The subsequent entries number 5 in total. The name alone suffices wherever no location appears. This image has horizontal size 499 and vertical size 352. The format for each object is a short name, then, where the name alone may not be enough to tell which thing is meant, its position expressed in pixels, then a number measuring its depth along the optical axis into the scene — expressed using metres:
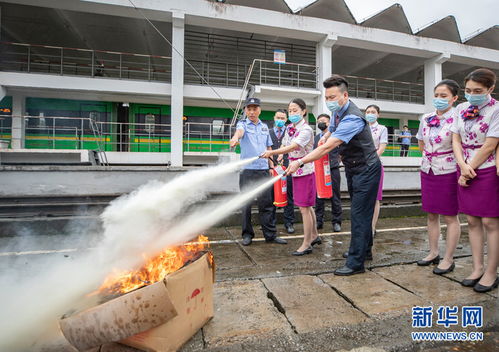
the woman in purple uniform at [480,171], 2.80
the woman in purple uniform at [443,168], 3.31
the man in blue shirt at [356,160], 3.24
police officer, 4.59
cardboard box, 1.66
